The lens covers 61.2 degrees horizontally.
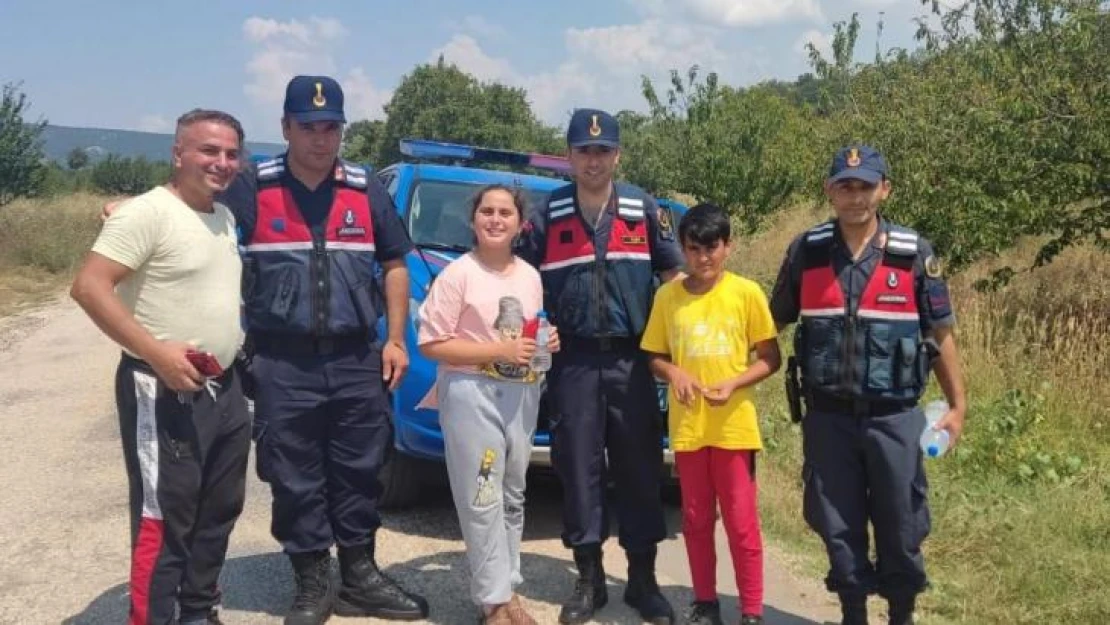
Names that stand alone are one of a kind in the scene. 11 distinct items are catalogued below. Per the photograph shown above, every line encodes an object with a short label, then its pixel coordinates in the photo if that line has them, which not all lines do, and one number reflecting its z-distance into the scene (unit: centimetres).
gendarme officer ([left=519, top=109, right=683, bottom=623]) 368
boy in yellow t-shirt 349
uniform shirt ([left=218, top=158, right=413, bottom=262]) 352
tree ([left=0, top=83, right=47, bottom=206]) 2408
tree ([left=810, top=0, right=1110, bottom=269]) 712
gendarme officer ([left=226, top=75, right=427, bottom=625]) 352
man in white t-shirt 295
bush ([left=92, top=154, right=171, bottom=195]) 5159
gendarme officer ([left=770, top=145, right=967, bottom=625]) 325
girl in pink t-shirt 347
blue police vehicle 447
